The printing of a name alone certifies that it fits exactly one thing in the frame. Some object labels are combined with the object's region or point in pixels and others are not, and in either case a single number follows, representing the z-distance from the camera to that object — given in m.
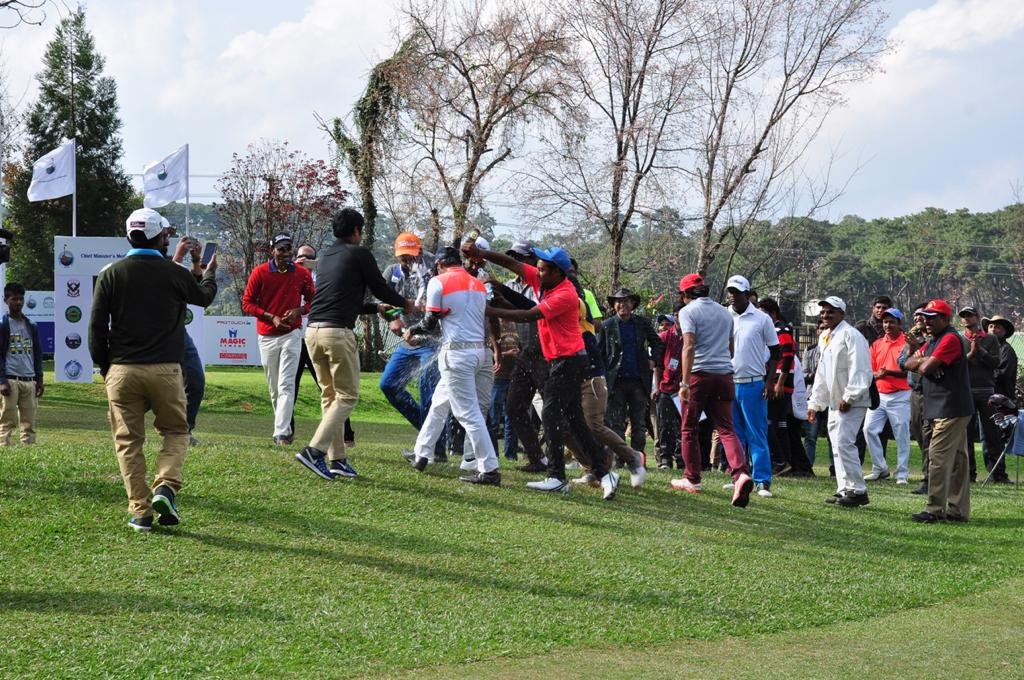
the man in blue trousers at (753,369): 11.60
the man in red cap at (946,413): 10.69
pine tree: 57.72
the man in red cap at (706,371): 10.88
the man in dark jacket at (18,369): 12.59
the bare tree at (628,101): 26.64
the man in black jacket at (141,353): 7.58
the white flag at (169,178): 28.56
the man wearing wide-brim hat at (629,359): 13.56
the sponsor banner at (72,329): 23.91
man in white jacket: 11.18
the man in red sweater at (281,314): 11.16
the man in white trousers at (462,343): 9.80
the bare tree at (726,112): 27.28
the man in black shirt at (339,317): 9.49
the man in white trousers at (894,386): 14.20
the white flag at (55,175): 30.72
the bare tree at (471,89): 30.73
